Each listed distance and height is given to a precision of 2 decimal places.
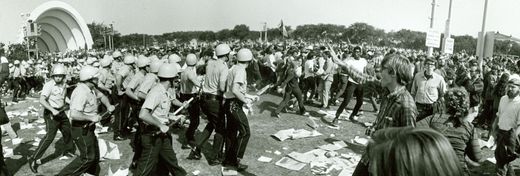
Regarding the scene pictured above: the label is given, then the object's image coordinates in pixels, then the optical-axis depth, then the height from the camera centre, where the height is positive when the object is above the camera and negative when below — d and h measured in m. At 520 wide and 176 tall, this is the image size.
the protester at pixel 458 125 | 4.16 -0.76
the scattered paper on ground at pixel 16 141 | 8.46 -2.20
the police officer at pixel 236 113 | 6.09 -1.04
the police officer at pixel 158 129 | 4.95 -1.09
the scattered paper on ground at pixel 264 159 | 7.20 -2.02
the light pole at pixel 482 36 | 18.80 +0.95
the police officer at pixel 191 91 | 7.54 -0.96
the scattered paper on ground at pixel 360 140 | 8.62 -1.94
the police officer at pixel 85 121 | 5.43 -1.14
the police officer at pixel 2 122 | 5.40 -1.37
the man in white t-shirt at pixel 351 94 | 9.72 -1.10
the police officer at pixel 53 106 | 6.45 -1.10
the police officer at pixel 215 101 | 6.64 -0.95
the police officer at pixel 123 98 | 8.27 -1.17
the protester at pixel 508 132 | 5.20 -1.00
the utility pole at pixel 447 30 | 17.61 +1.01
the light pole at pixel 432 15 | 18.05 +1.65
